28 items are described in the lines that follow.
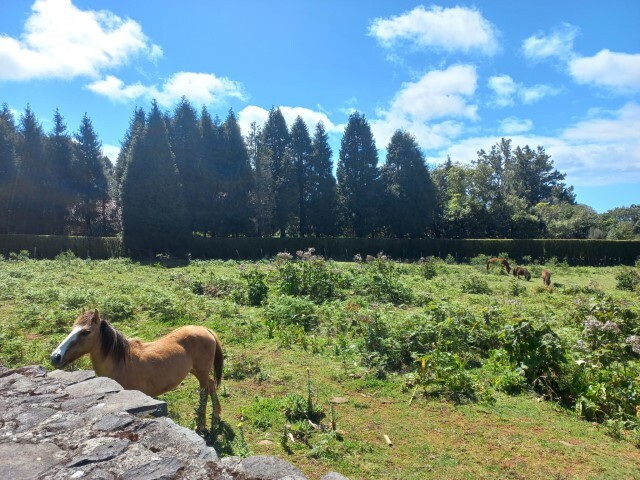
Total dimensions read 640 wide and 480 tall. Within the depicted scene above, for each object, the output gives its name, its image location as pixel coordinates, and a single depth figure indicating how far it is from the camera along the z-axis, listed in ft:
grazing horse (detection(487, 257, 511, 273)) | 70.22
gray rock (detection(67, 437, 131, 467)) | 8.13
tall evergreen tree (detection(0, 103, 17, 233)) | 110.73
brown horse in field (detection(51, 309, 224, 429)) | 14.71
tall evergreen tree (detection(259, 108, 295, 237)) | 127.75
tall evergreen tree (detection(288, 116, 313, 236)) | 130.21
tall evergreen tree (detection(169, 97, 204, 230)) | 115.75
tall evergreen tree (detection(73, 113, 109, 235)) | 125.39
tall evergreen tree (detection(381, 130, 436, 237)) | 128.77
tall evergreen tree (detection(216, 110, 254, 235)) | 117.80
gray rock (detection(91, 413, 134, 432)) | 9.40
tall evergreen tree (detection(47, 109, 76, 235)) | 120.37
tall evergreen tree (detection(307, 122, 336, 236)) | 129.70
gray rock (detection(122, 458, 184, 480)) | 7.58
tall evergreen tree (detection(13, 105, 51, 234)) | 115.44
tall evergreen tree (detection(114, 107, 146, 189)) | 128.30
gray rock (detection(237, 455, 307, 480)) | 7.85
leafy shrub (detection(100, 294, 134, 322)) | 31.83
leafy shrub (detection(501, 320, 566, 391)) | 20.26
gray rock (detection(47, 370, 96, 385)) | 12.55
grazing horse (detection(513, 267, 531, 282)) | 62.23
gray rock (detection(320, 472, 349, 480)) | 7.88
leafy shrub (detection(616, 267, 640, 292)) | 54.44
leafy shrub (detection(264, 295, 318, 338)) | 30.86
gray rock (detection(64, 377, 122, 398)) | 11.46
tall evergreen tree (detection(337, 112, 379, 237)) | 130.21
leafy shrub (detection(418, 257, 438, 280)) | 60.34
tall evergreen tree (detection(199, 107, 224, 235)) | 115.96
